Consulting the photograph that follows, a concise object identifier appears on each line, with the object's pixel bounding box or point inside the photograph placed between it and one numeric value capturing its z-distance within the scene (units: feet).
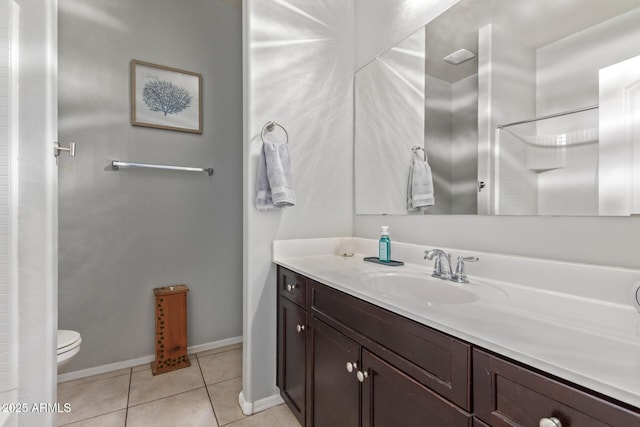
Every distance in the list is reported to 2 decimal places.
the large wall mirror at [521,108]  2.82
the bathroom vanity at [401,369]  1.70
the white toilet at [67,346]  4.80
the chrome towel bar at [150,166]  6.46
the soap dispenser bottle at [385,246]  4.90
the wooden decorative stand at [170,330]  6.64
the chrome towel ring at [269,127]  5.27
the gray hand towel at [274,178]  5.03
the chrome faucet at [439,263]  3.90
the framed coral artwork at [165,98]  6.78
